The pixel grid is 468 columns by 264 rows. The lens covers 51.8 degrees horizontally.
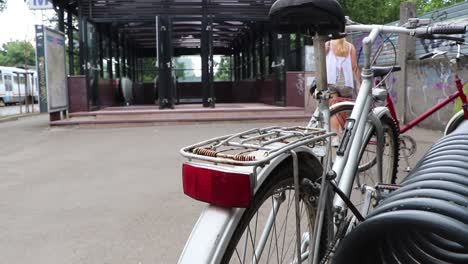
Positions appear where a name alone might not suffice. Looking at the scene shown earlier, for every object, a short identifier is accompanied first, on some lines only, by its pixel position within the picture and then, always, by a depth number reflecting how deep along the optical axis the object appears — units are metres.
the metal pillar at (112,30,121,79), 16.72
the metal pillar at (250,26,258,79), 16.67
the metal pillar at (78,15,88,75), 12.73
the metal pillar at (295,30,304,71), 12.79
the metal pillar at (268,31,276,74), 14.24
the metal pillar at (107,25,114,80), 15.44
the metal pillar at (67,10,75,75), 13.18
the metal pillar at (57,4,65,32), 13.10
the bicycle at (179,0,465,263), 1.43
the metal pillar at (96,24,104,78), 14.24
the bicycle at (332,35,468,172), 3.48
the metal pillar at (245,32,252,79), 17.59
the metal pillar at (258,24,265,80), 15.46
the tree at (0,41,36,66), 79.57
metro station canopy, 12.80
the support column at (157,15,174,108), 12.73
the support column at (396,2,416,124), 10.36
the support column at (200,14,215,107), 12.90
